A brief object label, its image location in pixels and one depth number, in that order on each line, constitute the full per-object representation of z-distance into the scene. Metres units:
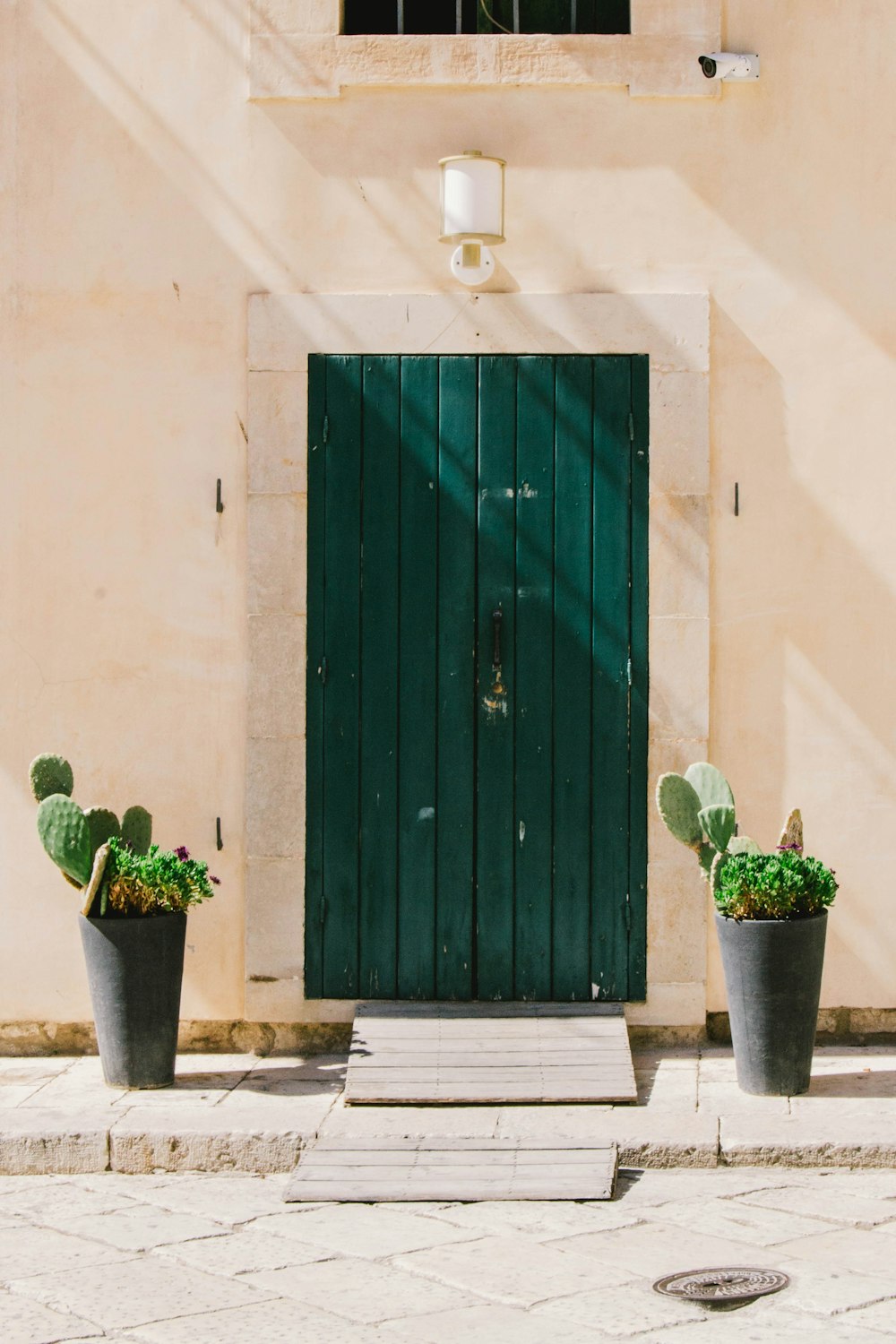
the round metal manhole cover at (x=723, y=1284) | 4.51
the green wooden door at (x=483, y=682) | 6.98
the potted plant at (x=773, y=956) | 6.22
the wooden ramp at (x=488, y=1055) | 6.23
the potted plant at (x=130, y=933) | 6.35
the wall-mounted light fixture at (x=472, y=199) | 6.80
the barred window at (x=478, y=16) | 7.19
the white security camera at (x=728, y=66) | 6.84
